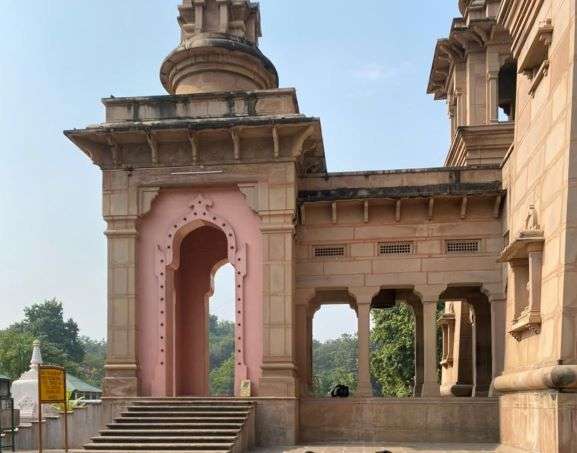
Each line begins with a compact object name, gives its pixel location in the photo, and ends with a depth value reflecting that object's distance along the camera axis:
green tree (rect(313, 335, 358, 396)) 164.38
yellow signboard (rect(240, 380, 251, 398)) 18.47
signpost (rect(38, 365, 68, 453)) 14.61
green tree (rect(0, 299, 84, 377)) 101.06
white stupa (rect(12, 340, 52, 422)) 29.69
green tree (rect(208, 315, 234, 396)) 113.88
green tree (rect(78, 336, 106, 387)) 105.03
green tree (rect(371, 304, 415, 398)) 43.41
